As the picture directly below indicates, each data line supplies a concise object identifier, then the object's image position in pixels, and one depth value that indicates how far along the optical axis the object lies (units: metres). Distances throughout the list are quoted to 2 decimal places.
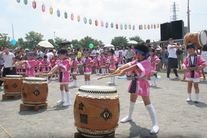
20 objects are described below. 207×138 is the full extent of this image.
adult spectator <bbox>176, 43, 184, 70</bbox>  15.23
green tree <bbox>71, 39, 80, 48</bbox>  69.14
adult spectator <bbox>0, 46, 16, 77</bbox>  9.29
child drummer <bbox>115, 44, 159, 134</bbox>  3.92
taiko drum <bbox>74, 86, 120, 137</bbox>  3.34
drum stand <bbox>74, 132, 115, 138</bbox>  3.51
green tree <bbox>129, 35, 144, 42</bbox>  81.66
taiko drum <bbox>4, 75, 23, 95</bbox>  7.32
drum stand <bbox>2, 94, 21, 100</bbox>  7.36
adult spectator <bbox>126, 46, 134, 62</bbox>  16.12
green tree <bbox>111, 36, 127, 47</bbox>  81.69
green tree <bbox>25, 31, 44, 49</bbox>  68.06
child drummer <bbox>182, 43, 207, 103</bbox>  6.03
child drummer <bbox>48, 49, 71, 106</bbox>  6.17
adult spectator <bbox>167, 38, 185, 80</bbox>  10.94
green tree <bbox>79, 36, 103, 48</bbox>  71.31
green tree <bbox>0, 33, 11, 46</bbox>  36.23
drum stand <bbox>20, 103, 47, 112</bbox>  5.59
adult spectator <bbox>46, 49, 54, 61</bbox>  14.22
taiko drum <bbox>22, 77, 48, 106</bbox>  5.59
